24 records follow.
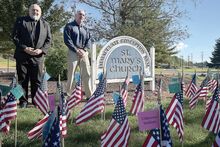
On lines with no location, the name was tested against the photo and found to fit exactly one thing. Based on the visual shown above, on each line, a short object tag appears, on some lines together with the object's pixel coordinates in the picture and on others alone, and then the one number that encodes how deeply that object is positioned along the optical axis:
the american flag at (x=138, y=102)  4.15
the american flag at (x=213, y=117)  3.26
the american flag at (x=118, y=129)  2.84
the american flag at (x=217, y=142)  2.42
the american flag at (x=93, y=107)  3.66
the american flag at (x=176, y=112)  3.26
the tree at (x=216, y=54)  45.63
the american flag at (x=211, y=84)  6.57
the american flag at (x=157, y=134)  2.46
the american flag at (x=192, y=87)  5.73
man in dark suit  4.68
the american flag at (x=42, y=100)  3.69
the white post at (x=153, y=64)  7.92
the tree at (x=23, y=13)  13.27
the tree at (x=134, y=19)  11.35
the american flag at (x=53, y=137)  2.28
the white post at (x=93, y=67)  7.03
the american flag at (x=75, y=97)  4.35
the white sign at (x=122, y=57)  7.21
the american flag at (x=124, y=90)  4.44
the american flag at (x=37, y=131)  3.17
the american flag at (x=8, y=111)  3.27
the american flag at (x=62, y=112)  2.55
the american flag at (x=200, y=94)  5.17
